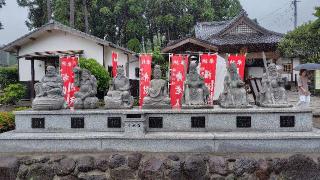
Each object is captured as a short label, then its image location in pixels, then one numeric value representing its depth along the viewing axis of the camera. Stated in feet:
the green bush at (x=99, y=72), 59.19
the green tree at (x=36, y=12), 116.79
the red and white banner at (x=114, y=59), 45.12
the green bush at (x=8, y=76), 79.36
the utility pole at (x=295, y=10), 140.67
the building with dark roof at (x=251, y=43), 101.60
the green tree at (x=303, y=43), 80.40
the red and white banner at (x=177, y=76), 41.63
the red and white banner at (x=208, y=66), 42.42
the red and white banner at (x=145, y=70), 42.75
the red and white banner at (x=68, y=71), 43.14
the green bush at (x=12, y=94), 64.69
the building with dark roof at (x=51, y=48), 74.38
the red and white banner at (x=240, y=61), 42.83
